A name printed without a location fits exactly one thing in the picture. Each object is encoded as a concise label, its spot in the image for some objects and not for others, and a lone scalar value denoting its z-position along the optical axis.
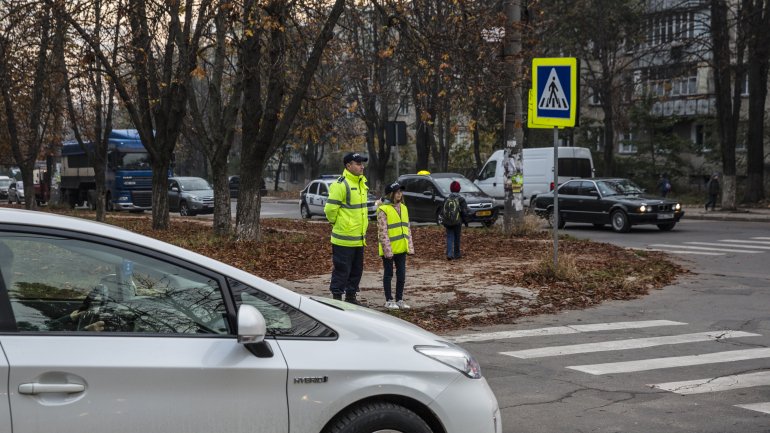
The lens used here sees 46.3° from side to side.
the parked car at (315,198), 34.81
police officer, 10.51
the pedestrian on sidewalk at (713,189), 34.21
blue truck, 42.41
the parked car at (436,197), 26.59
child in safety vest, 11.49
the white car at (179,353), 3.66
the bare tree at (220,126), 20.77
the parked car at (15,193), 60.37
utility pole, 21.11
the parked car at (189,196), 39.66
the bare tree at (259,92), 16.72
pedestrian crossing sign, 12.98
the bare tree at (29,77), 18.19
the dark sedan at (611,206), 24.81
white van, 32.75
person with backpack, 17.06
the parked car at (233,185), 60.20
